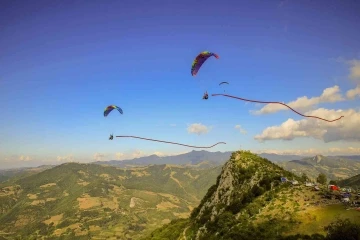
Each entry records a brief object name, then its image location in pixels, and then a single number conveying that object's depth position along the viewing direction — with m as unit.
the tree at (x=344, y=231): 40.59
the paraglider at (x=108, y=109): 59.08
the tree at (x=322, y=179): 156.74
